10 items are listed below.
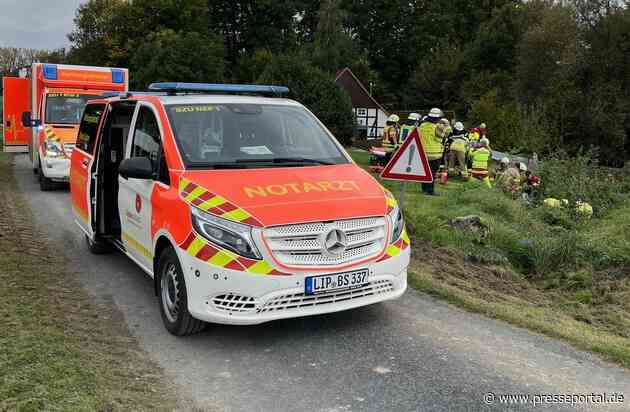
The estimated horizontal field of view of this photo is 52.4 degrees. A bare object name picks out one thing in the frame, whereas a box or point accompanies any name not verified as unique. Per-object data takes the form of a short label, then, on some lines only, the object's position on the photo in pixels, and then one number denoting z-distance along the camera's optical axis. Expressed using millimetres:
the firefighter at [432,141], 14984
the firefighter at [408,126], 16531
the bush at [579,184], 13953
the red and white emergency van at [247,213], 4805
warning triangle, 8078
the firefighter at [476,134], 21016
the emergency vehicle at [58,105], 14008
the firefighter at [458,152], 18219
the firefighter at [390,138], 18344
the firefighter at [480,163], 17000
